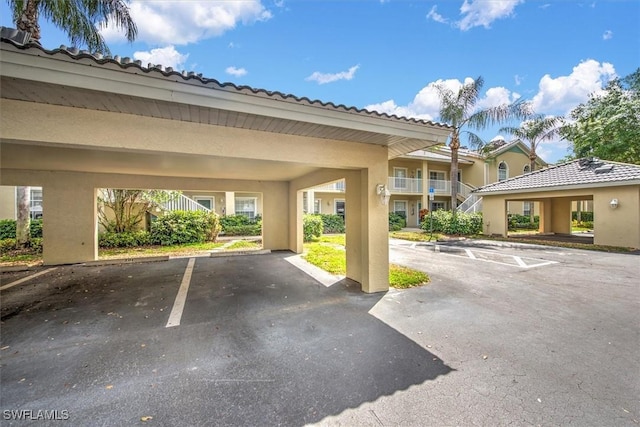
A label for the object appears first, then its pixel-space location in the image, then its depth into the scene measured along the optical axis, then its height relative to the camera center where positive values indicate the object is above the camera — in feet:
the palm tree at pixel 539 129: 67.82 +21.26
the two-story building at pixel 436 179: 69.56 +9.73
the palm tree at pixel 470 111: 52.40 +20.15
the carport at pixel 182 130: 9.48 +4.47
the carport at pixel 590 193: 36.24 +2.84
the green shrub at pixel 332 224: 62.28 -2.62
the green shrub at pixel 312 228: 47.29 -2.64
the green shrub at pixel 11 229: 39.27 -2.02
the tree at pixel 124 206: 42.47 +1.42
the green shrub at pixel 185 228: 42.93 -2.23
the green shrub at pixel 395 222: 66.64 -2.45
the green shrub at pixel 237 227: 55.69 -2.77
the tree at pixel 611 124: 55.42 +19.54
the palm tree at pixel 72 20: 28.53 +22.95
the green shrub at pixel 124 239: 40.27 -3.74
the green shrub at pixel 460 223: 55.57 -2.36
